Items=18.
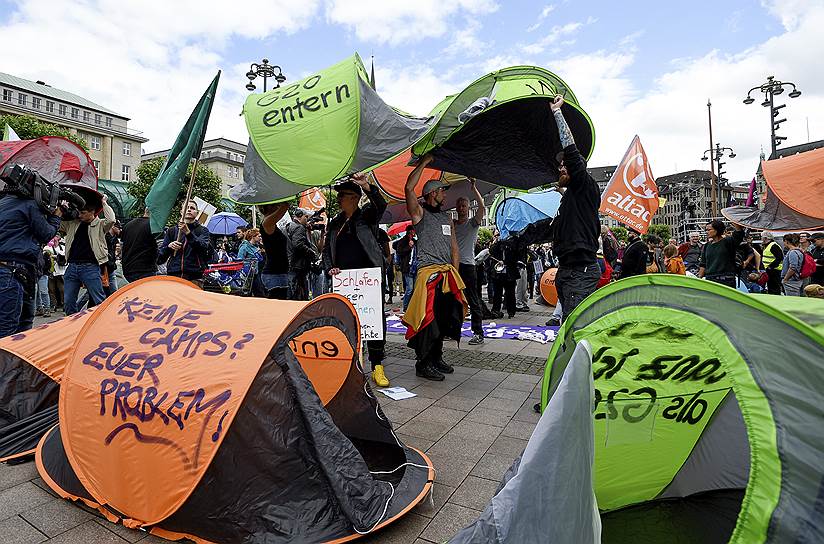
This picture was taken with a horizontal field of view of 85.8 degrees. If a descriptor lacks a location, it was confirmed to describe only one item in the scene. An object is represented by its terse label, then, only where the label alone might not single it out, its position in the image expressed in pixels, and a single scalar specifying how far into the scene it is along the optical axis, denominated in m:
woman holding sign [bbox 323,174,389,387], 4.53
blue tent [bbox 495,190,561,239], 9.13
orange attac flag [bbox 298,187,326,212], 7.92
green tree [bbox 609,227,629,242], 54.06
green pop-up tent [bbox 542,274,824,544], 1.40
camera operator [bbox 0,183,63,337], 3.87
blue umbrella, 17.09
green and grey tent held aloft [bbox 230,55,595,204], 3.32
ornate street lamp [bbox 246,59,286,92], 13.22
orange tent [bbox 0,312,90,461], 3.15
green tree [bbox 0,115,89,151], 24.04
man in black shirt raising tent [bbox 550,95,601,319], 3.77
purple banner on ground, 7.30
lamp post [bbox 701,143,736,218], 25.56
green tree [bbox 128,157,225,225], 31.25
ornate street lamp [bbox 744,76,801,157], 17.06
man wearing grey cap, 4.61
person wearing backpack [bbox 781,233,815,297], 7.97
